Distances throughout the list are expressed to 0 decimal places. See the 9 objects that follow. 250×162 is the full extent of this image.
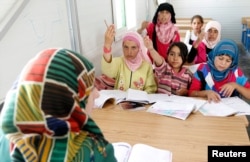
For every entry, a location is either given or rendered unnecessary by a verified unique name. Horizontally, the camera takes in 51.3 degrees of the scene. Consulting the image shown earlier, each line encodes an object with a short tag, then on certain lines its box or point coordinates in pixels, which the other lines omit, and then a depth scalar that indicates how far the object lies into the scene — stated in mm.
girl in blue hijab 1754
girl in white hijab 2675
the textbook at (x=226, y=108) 1401
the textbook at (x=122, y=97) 1594
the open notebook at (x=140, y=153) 995
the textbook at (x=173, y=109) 1406
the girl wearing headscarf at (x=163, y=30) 2862
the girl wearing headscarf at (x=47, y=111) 554
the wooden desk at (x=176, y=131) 1100
